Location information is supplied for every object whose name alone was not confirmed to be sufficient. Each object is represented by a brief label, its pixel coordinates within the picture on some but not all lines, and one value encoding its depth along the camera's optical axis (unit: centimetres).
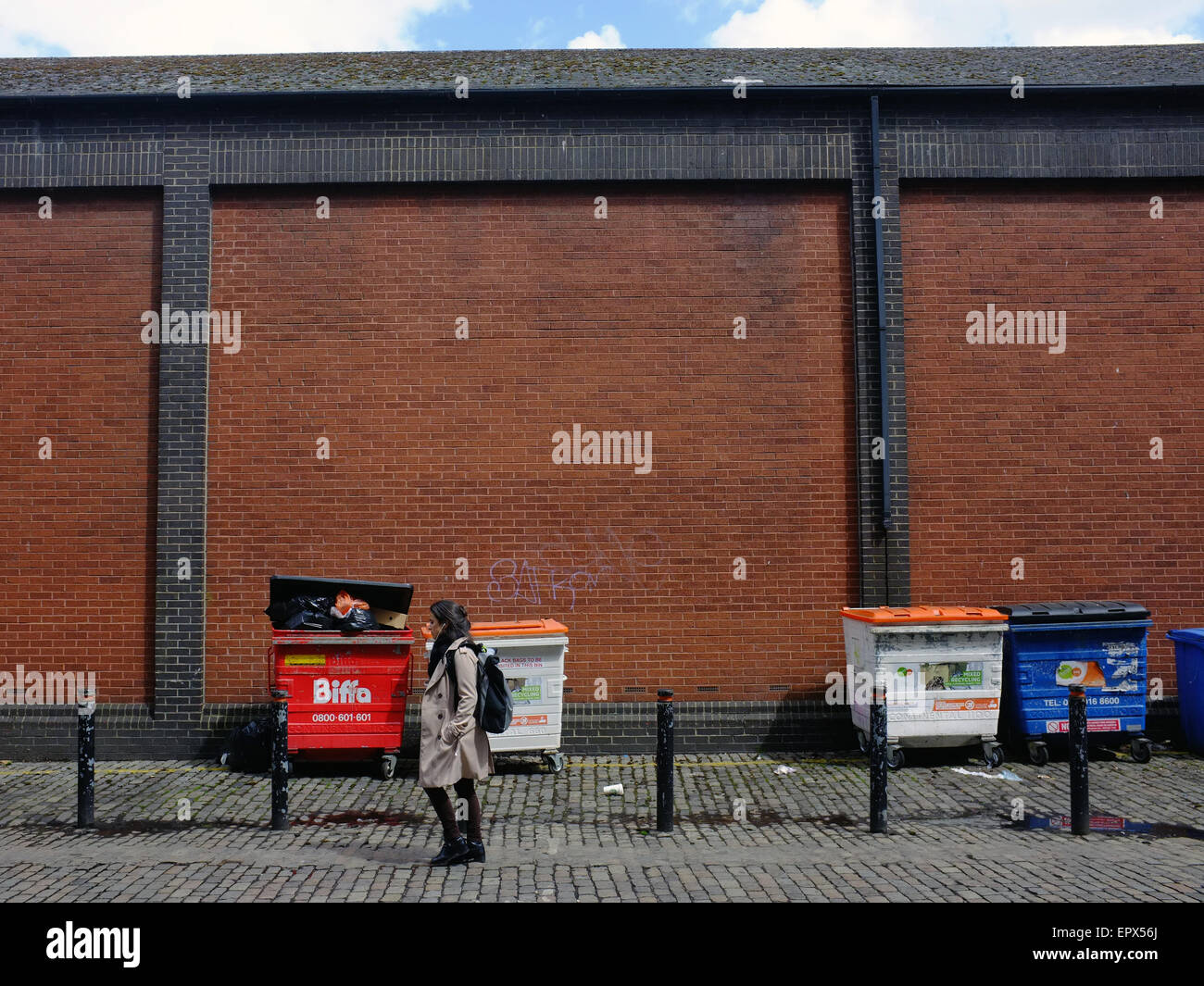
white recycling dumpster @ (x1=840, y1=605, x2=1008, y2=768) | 865
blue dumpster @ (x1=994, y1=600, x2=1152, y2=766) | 891
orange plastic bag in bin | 862
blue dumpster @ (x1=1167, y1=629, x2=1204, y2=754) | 912
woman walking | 614
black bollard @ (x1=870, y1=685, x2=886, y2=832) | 696
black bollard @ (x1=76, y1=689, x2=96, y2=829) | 715
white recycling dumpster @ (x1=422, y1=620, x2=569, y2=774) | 862
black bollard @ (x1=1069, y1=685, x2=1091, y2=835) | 689
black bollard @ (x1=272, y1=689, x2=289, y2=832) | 703
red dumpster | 854
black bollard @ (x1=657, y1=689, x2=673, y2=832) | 701
